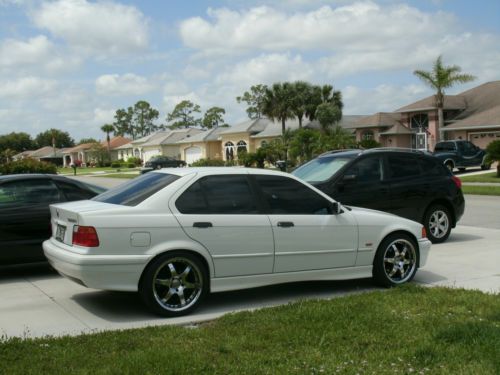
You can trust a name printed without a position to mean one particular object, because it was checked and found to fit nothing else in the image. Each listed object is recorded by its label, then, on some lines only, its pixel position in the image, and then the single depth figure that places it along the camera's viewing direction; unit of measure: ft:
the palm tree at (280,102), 195.21
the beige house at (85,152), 337.82
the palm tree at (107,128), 339.98
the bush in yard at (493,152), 101.23
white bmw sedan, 20.30
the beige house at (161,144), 269.03
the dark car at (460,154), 117.39
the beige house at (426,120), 153.38
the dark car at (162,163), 201.16
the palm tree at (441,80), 152.15
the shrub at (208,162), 164.34
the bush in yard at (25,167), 106.83
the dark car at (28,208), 27.63
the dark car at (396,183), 34.53
